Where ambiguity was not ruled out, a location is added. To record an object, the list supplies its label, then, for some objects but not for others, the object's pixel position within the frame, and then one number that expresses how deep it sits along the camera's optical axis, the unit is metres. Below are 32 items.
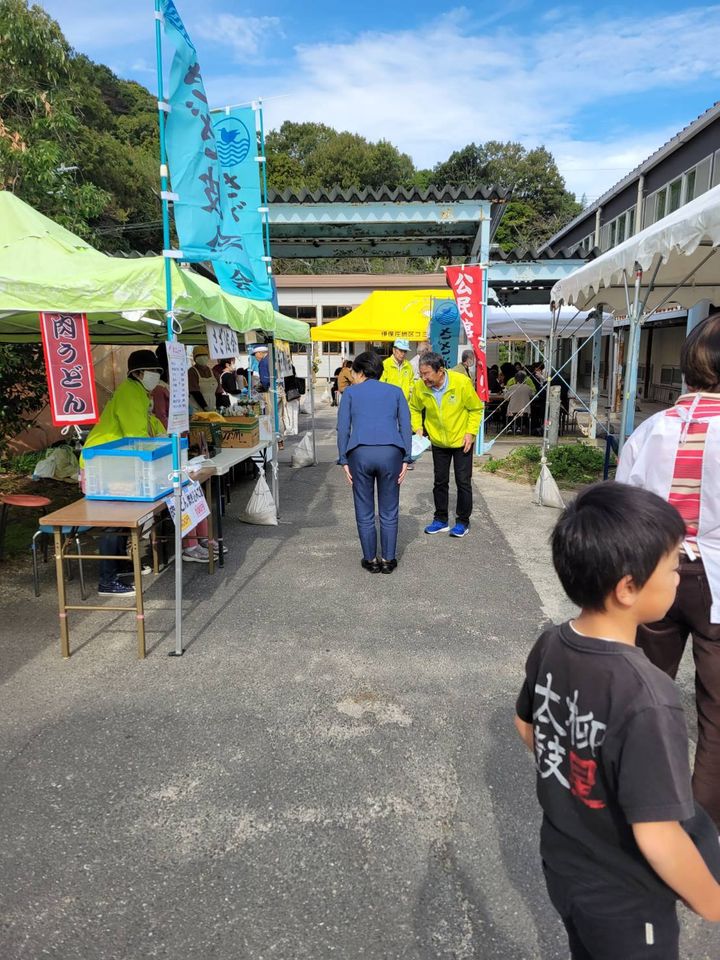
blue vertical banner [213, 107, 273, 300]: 4.64
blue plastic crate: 4.23
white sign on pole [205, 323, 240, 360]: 4.59
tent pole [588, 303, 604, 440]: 9.76
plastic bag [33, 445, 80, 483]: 7.66
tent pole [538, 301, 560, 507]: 7.77
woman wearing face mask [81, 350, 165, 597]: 4.81
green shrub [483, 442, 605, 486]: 9.26
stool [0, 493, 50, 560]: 5.45
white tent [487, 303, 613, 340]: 13.67
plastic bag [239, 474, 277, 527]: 6.98
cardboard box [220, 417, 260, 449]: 7.36
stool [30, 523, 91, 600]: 4.67
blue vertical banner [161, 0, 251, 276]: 3.55
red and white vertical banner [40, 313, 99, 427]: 4.02
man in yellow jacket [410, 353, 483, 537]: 5.86
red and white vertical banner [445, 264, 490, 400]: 10.08
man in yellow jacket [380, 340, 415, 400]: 9.14
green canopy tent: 3.85
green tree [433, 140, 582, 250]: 44.72
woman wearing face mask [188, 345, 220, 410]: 8.62
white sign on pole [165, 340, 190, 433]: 3.70
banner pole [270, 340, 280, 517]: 6.70
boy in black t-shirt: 1.07
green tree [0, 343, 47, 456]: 7.09
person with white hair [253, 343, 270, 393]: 10.36
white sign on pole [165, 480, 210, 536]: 4.02
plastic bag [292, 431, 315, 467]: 10.67
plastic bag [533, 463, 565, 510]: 7.80
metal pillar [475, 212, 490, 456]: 10.38
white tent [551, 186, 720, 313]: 3.72
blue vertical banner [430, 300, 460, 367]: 11.17
